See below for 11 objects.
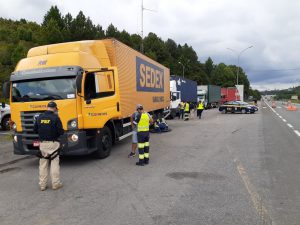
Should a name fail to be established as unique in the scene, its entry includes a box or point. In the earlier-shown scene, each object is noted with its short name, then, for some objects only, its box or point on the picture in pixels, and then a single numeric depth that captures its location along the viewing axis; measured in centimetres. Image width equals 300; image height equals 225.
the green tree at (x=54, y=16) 4891
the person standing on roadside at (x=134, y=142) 685
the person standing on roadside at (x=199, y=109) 1824
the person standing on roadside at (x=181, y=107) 1838
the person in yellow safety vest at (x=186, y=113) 1727
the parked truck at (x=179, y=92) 1851
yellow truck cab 585
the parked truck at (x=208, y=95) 3146
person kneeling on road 1165
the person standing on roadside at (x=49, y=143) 451
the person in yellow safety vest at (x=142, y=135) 601
